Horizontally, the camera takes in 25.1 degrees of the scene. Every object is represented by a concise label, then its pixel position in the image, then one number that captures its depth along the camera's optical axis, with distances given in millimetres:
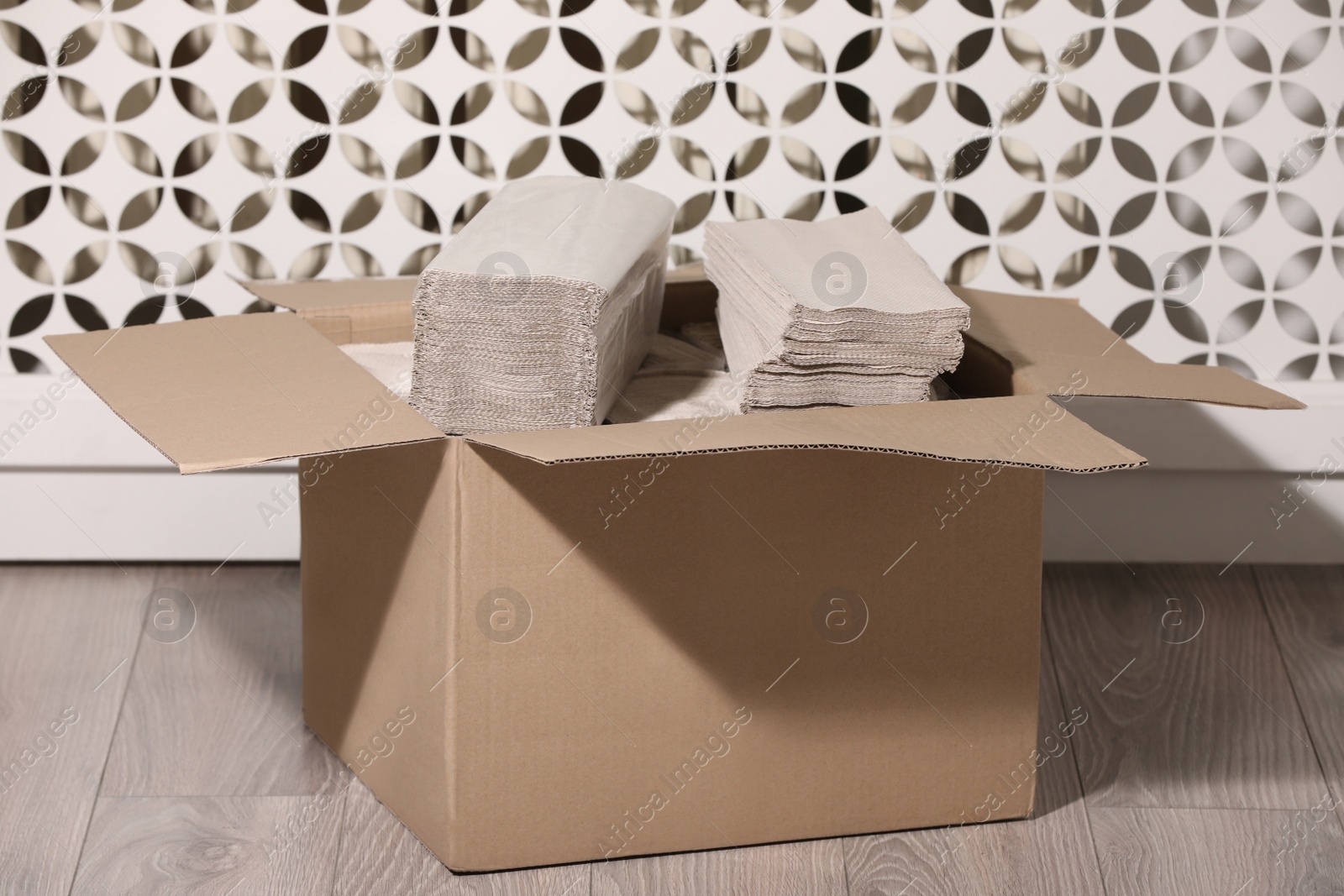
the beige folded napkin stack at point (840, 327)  1788
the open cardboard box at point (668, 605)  1758
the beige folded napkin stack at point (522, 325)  1762
